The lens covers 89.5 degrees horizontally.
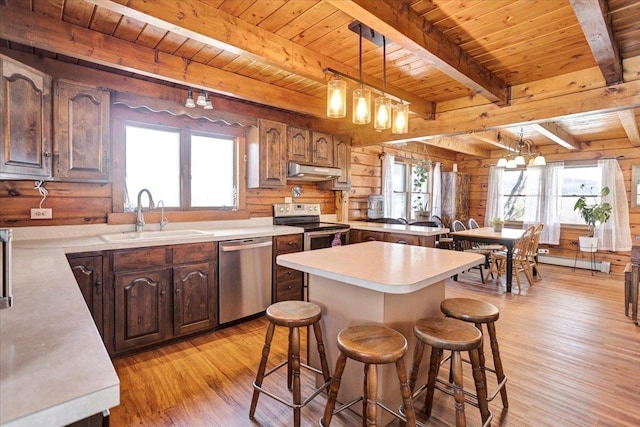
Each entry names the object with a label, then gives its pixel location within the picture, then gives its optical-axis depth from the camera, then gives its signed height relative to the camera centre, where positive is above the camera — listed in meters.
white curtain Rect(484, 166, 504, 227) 7.21 +0.21
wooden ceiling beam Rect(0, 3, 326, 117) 2.00 +1.07
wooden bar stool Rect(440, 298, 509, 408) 1.82 -0.64
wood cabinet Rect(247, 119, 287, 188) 3.69 +0.53
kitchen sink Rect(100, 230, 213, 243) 2.68 -0.33
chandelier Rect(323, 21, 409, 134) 1.98 +0.62
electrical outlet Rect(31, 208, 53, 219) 2.59 -0.13
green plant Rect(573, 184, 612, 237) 5.60 -0.09
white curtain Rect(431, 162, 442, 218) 7.05 +0.25
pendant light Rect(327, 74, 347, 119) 1.97 +0.65
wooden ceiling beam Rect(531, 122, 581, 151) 4.48 +1.07
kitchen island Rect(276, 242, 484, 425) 1.66 -0.53
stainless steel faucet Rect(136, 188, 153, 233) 2.98 -0.16
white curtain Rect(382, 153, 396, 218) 5.70 +0.36
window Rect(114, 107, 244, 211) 3.11 +0.41
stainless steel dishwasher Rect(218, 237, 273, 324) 3.06 -0.76
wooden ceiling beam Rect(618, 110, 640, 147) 3.79 +1.07
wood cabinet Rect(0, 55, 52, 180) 2.04 +0.51
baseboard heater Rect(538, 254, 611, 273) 5.80 -1.09
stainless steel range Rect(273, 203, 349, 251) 3.82 -0.30
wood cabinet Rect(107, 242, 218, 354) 2.52 -0.79
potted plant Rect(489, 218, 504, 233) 5.14 -0.33
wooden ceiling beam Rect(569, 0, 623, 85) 1.66 +1.02
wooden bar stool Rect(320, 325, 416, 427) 1.40 -0.67
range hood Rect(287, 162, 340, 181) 3.90 +0.36
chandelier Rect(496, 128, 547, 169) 5.04 +0.83
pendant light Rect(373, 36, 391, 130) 2.07 +0.60
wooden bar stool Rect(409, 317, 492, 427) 1.51 -0.75
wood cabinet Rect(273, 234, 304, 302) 3.47 -0.83
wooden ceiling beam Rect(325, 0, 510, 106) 1.71 +1.03
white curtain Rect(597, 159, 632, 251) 5.68 -0.18
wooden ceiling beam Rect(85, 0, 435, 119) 1.81 +1.06
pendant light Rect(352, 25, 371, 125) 2.01 +0.61
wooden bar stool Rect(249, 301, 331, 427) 1.70 -0.76
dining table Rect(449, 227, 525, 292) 4.48 -0.49
